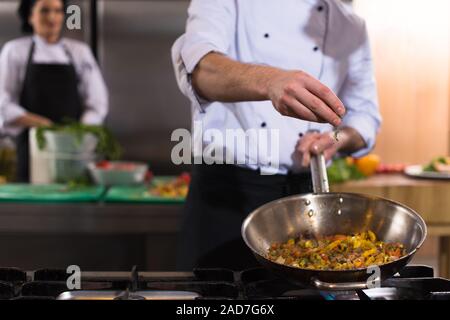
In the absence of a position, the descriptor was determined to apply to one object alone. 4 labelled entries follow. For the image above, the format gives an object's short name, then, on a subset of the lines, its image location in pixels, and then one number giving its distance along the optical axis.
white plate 2.48
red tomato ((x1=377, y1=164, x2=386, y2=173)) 2.64
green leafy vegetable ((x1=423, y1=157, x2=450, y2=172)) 2.57
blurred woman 2.90
